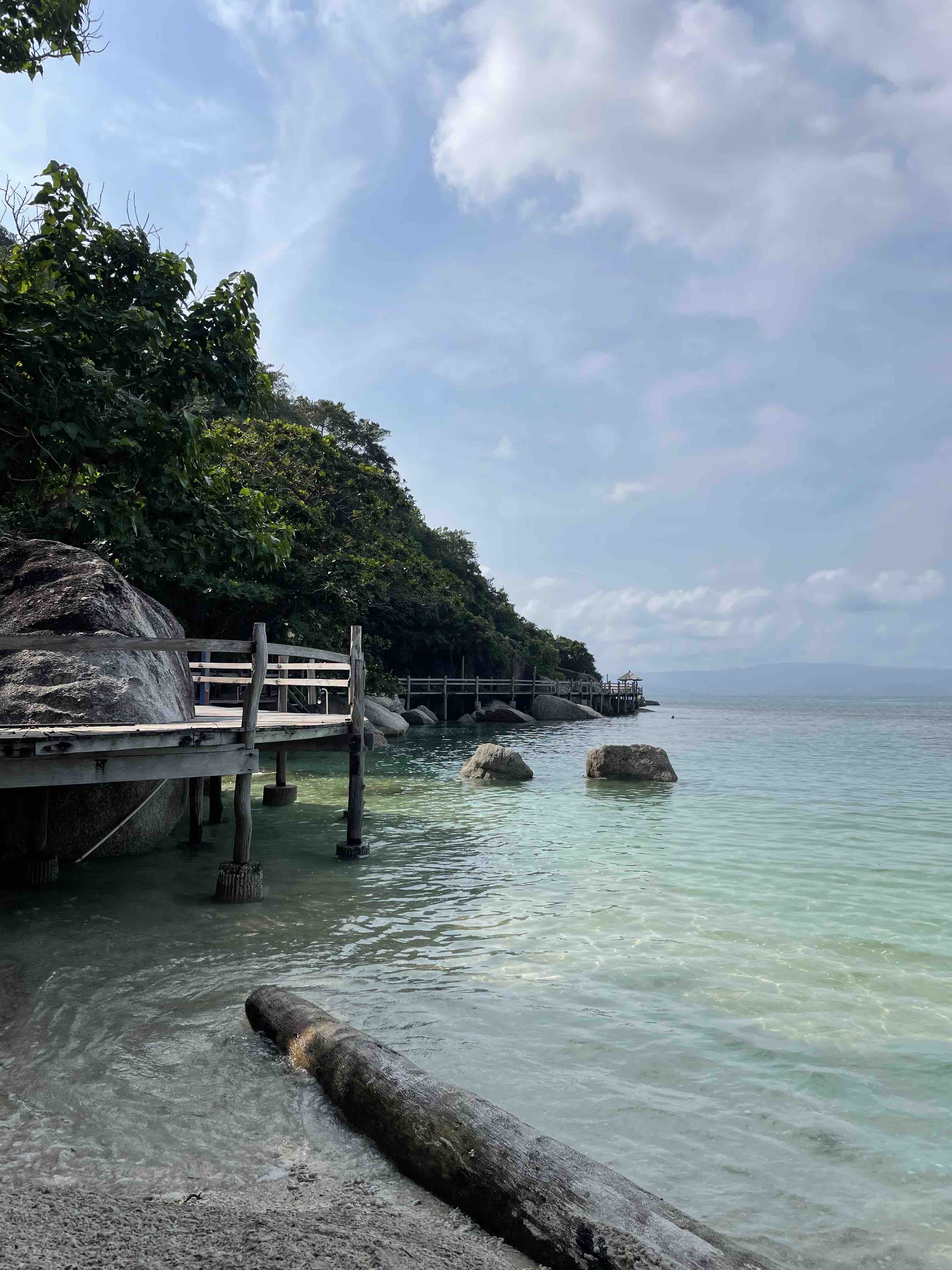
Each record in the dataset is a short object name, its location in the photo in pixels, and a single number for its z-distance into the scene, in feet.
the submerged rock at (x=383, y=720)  111.14
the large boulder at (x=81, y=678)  29.17
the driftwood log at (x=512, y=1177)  9.63
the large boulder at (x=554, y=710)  181.78
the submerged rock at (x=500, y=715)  163.02
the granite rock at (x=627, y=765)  67.21
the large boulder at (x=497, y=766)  66.18
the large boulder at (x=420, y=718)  150.41
